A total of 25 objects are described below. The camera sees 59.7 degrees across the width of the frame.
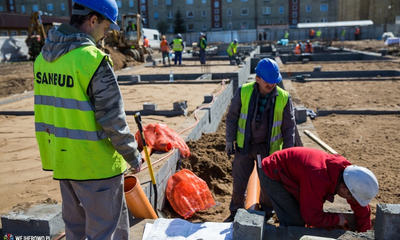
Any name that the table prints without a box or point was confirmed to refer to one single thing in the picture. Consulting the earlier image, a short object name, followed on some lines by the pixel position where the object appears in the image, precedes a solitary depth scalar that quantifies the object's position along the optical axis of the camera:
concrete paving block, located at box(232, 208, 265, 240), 2.54
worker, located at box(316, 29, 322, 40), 40.91
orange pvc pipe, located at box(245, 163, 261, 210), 3.69
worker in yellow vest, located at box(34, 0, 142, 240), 1.92
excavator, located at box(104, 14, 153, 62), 21.25
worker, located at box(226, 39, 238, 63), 18.78
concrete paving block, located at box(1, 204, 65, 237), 2.77
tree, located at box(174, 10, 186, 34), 53.91
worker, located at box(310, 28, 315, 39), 40.73
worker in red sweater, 2.41
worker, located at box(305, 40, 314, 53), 22.27
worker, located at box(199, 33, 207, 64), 17.91
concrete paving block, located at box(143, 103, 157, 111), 7.44
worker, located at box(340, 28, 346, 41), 41.17
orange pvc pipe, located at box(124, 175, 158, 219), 3.03
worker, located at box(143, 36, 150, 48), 23.83
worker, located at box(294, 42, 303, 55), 21.92
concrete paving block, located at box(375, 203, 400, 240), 2.51
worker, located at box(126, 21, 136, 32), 21.25
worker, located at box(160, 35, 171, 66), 18.56
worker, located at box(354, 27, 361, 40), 40.75
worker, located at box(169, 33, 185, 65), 17.75
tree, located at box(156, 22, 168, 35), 54.72
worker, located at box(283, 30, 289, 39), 39.97
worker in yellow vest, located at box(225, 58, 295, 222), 3.48
